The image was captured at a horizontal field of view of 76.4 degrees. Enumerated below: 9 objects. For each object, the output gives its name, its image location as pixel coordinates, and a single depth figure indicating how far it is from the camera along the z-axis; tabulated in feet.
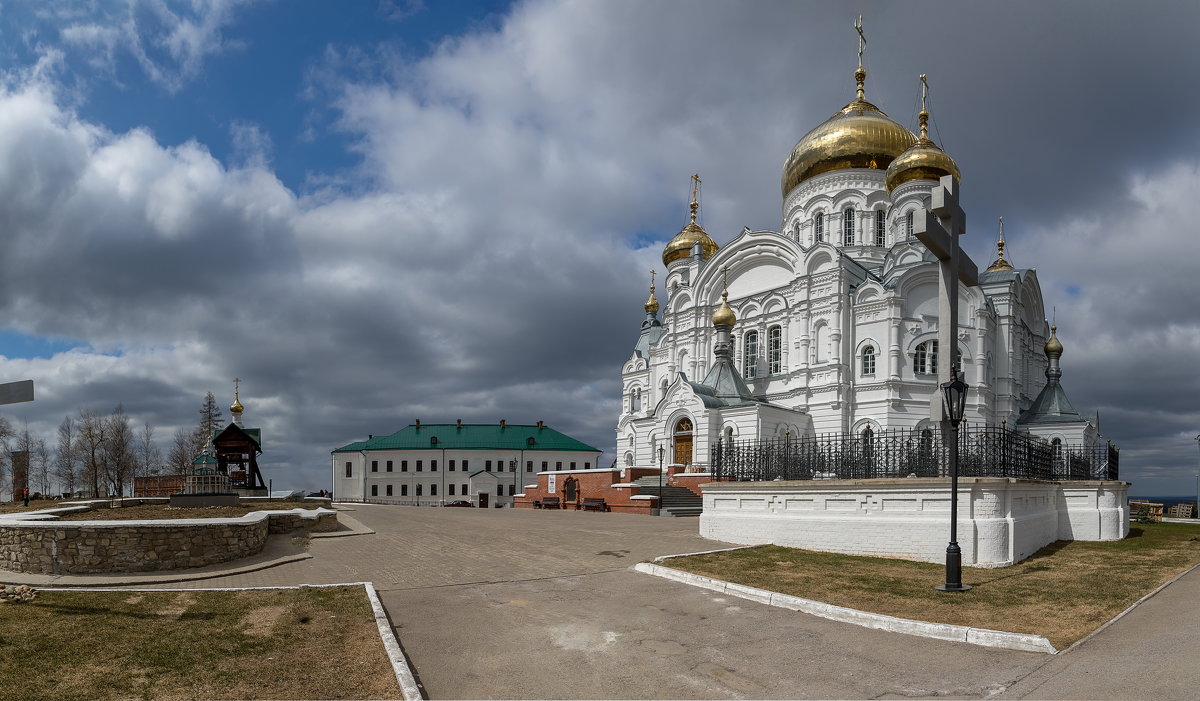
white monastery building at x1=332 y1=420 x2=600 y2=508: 203.92
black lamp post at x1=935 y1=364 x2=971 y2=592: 33.45
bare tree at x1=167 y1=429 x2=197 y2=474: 189.09
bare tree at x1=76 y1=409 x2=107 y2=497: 160.45
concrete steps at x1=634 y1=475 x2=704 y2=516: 87.15
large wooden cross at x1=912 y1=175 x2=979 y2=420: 40.66
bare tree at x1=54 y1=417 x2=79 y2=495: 179.52
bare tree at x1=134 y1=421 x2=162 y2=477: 187.36
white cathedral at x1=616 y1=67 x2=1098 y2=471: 106.63
